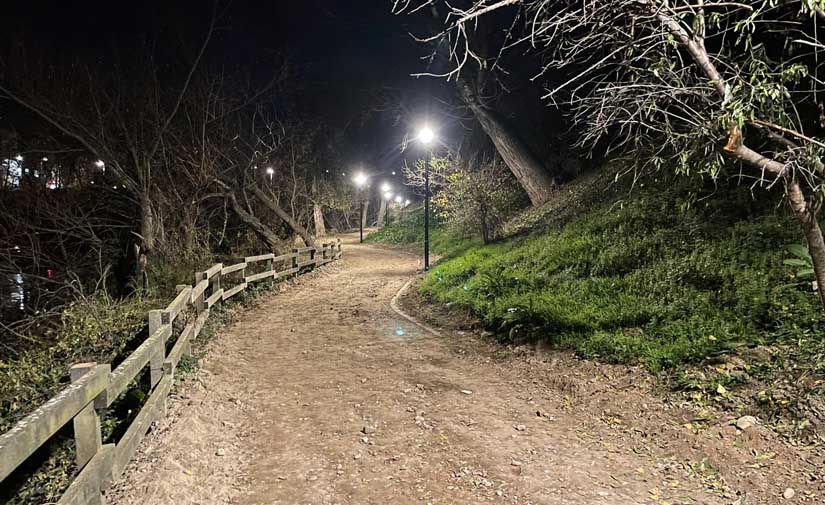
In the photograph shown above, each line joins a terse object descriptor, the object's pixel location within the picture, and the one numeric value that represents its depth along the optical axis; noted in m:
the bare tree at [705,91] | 3.36
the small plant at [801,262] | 5.52
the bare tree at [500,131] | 16.47
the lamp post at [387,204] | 43.98
